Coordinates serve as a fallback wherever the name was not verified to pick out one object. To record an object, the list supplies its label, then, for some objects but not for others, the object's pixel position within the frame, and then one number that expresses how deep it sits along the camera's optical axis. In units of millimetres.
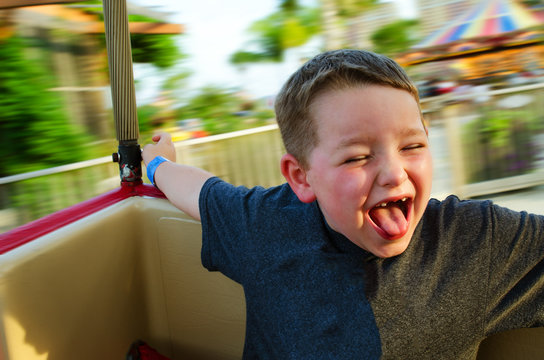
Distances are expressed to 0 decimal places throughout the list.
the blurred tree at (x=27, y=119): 2998
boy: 731
